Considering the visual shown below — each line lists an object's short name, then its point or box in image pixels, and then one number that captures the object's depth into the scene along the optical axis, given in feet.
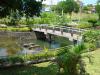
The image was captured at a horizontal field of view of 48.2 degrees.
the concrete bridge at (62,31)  50.59
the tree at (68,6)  111.78
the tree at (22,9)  23.53
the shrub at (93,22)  81.89
